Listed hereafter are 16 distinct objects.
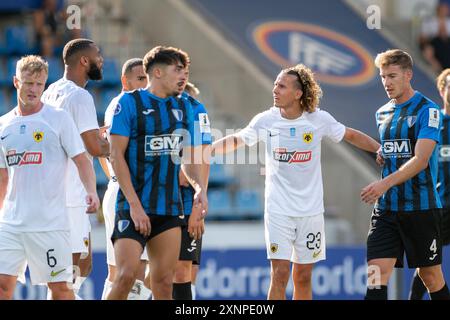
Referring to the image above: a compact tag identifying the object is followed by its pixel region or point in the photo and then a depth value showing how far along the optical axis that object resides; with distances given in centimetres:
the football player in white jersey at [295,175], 835
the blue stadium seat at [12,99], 1548
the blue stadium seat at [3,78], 1571
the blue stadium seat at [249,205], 1520
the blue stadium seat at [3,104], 1522
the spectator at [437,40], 1720
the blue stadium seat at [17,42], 1595
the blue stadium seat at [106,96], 1577
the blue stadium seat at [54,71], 1534
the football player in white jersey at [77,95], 812
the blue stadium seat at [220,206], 1519
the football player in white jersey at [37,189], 733
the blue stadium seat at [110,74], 1598
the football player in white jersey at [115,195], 857
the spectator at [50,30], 1581
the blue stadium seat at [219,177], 1567
